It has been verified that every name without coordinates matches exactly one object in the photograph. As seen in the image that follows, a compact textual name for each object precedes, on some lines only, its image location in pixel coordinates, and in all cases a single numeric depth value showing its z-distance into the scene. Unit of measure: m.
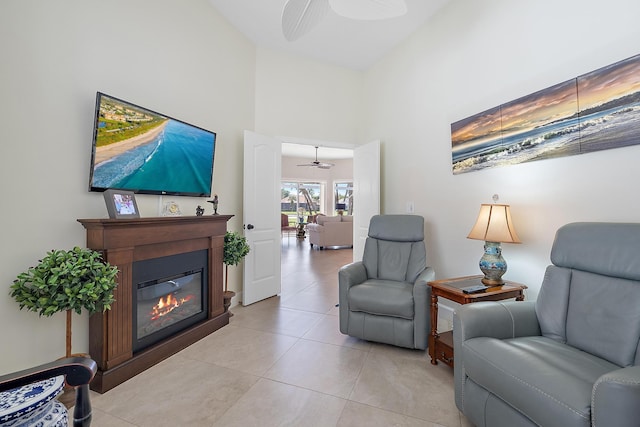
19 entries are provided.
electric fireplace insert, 2.17
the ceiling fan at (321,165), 8.63
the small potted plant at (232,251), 3.06
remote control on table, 2.00
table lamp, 2.12
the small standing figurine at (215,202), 2.95
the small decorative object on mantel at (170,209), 2.60
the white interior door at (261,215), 3.50
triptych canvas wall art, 1.69
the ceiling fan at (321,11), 1.76
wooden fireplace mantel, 1.85
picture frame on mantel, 1.95
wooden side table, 1.98
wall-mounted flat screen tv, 1.97
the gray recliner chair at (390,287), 2.29
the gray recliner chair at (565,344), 1.01
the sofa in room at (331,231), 7.89
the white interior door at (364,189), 3.88
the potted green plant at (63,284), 1.55
